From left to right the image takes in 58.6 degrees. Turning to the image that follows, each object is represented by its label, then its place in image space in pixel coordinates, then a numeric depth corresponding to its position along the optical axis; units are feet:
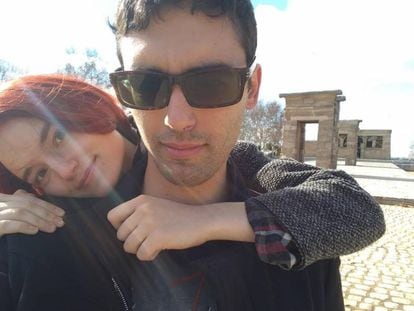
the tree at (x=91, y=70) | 68.77
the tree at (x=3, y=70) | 67.26
